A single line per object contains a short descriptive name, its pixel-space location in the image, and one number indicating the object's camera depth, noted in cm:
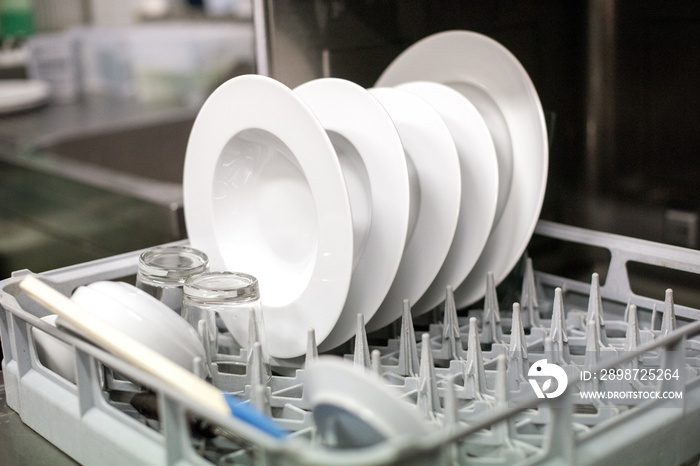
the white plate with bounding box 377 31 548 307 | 89
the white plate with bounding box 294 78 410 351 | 77
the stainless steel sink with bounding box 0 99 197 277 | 163
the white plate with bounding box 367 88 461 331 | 83
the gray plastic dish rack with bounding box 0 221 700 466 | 51
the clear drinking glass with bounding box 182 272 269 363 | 71
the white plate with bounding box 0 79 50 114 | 276
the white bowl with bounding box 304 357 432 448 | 45
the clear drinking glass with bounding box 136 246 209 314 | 76
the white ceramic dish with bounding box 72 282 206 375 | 64
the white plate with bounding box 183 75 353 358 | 73
